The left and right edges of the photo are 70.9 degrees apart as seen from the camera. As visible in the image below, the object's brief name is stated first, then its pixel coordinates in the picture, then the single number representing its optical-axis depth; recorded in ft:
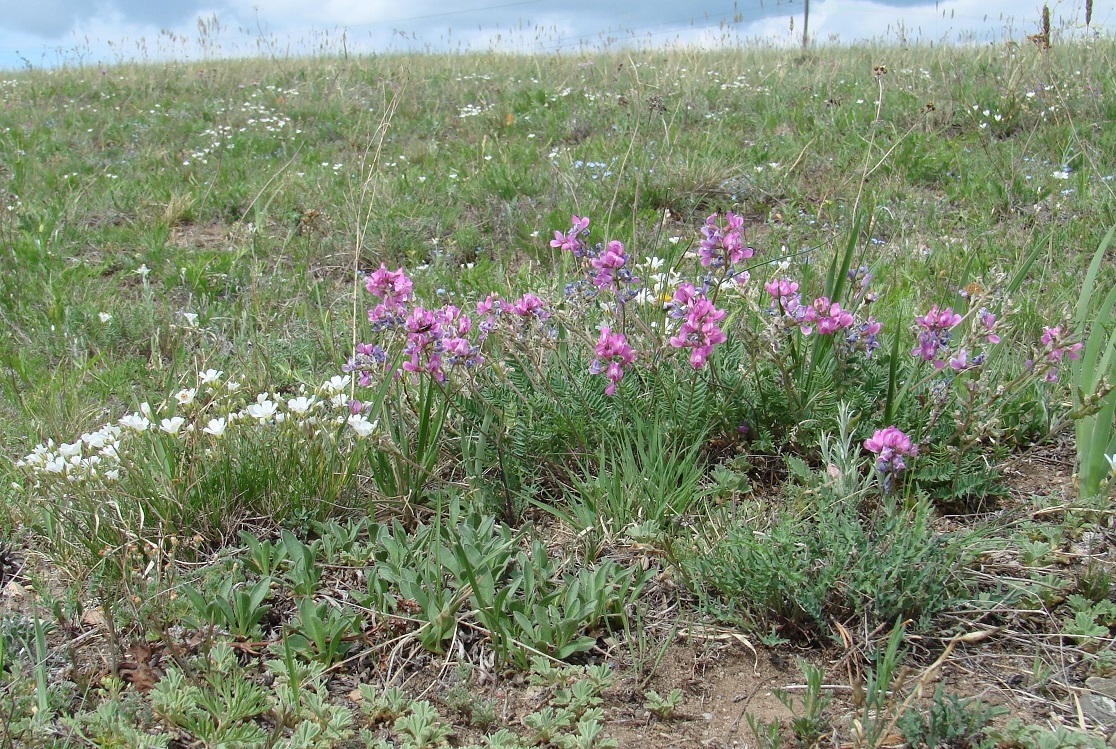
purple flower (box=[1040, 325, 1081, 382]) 6.43
